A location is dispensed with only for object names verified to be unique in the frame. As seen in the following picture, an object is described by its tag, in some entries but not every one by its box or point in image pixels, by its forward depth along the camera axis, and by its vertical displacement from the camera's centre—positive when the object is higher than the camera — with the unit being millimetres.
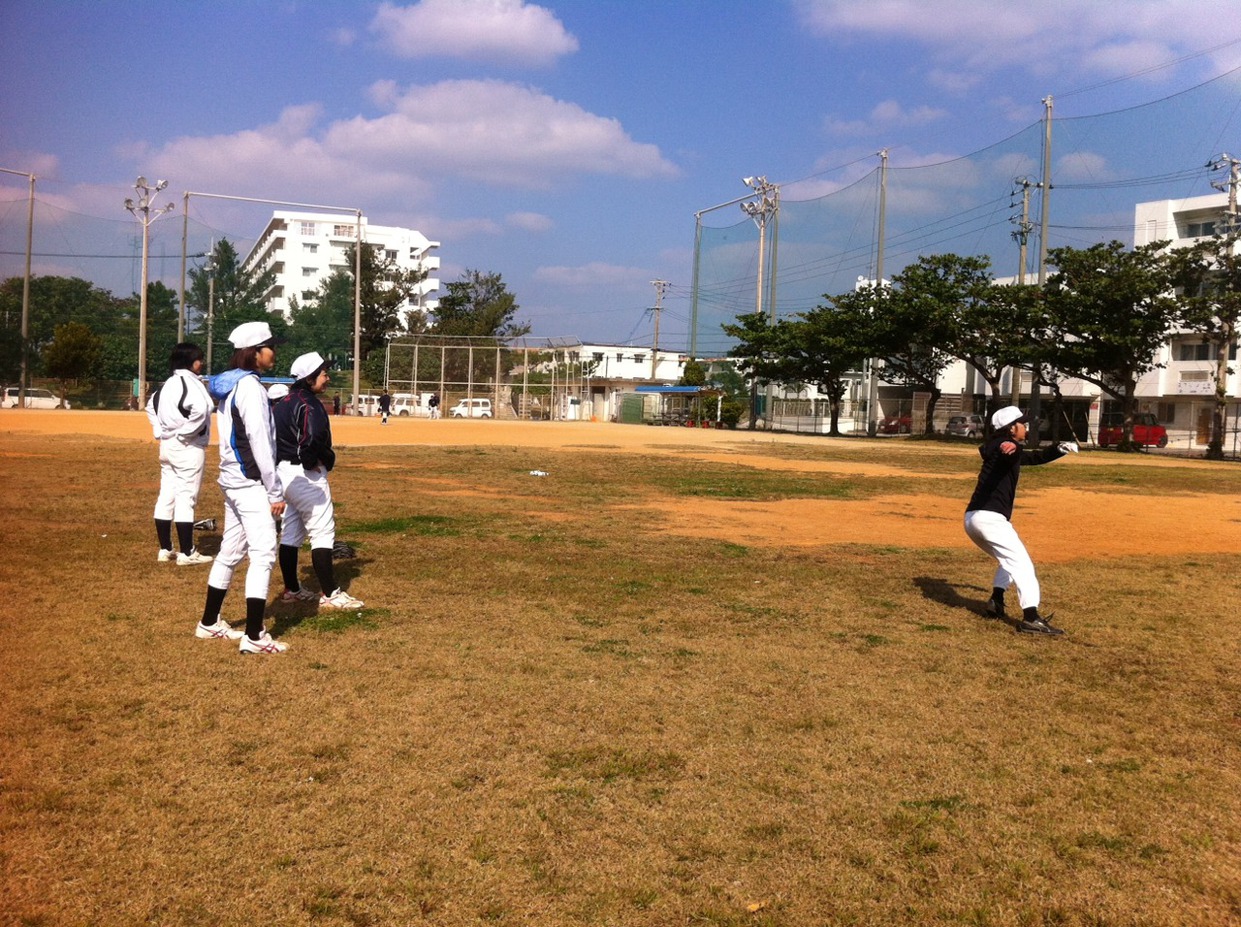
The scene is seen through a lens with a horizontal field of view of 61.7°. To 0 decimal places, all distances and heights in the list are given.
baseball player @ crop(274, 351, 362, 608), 7262 -393
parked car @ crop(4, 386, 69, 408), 53891 -42
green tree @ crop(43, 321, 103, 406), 53562 +2375
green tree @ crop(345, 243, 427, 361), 81125 +8846
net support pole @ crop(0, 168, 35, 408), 51719 +2866
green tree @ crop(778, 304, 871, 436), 49938 +3768
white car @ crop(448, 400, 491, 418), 60188 +101
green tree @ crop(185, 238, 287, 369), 70062 +8804
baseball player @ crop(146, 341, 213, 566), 8250 -344
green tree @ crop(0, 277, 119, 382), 54500 +5726
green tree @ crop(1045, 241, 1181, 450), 39906 +4749
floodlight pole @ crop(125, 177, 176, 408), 43750 +6935
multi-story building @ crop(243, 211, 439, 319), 103000 +15665
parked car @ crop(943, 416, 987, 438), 55500 +52
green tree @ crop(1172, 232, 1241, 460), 38688 +5216
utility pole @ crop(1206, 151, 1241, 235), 39500 +10238
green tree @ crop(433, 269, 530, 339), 86562 +8736
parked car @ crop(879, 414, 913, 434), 60812 -41
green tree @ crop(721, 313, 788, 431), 54250 +3811
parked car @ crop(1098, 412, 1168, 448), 48000 -109
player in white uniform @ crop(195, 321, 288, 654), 6141 -491
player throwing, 7715 -544
